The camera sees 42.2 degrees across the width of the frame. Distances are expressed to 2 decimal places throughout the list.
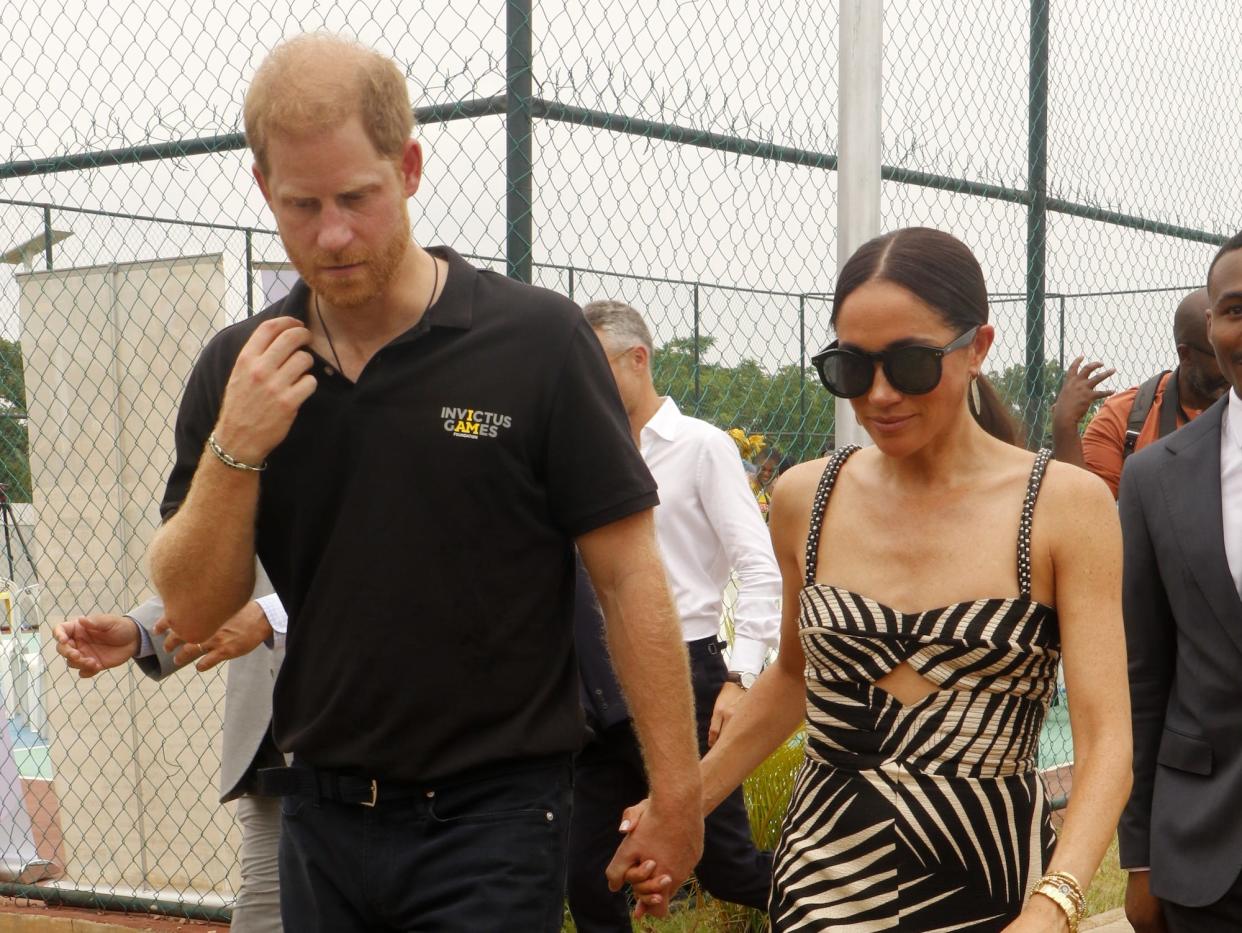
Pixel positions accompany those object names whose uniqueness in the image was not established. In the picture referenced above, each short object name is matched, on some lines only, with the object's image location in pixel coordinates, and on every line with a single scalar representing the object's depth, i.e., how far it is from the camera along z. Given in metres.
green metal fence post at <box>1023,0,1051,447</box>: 6.65
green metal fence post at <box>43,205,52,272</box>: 6.23
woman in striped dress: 2.38
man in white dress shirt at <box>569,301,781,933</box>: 4.79
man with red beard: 2.49
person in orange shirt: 5.34
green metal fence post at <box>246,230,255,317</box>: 5.92
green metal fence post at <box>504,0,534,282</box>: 4.64
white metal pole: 4.14
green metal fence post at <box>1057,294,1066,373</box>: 7.31
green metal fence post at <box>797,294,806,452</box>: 6.86
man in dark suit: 2.93
